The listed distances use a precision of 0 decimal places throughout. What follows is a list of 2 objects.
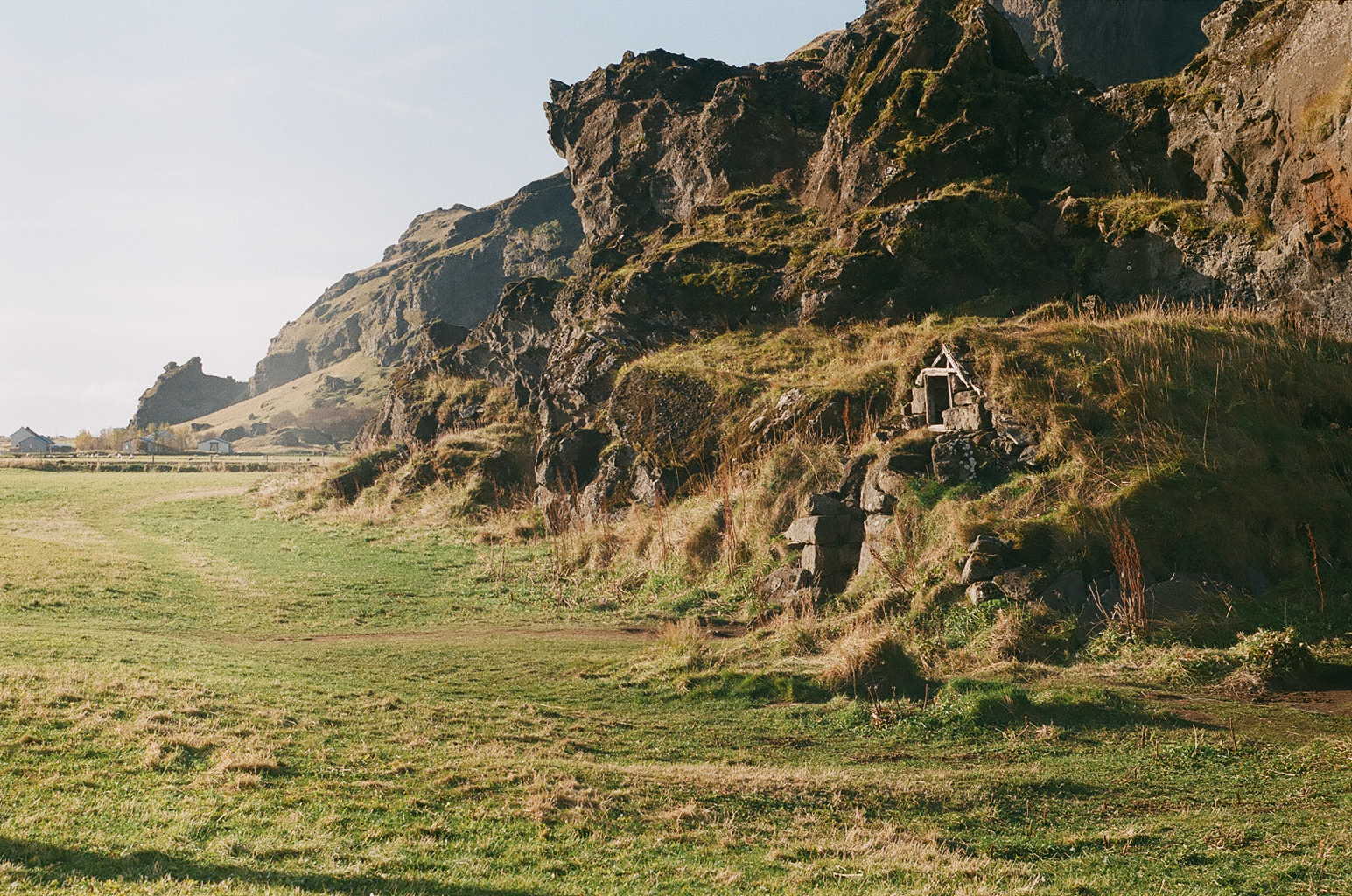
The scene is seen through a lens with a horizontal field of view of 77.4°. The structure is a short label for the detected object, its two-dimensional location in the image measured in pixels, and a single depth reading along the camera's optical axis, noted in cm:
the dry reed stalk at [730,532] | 2241
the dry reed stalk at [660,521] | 2484
